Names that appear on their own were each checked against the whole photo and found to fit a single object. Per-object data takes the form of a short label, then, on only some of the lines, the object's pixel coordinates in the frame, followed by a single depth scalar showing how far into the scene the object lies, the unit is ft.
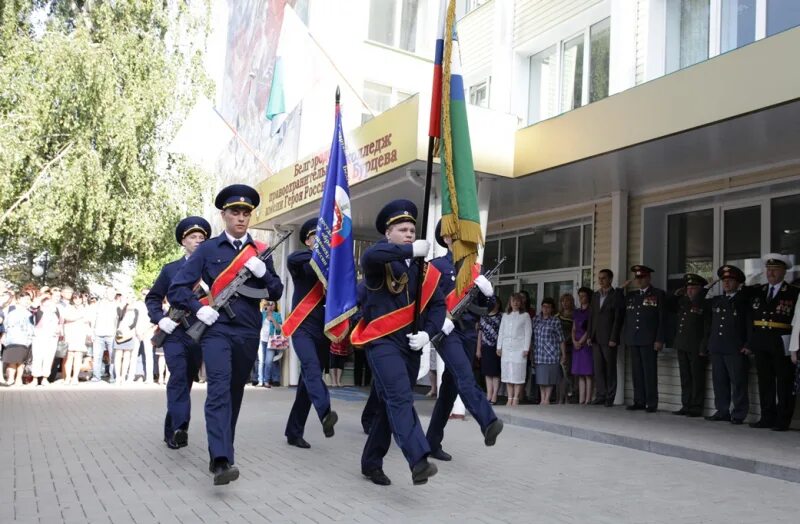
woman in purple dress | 37.63
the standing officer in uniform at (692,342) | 32.35
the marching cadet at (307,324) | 22.54
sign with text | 30.42
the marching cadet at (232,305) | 16.56
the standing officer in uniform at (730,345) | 29.89
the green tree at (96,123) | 58.39
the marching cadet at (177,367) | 21.72
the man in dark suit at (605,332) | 35.83
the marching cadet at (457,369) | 19.03
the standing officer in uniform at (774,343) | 27.86
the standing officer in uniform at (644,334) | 34.12
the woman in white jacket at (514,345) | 36.19
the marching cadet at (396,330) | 15.52
